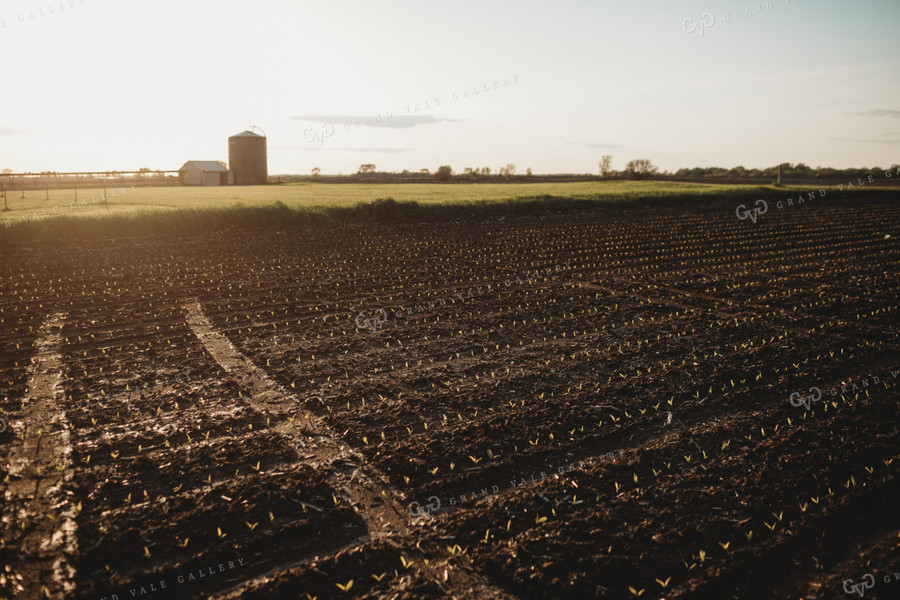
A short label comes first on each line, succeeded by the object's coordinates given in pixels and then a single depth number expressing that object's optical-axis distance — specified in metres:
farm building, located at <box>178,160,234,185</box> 59.50
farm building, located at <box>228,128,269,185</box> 59.47
